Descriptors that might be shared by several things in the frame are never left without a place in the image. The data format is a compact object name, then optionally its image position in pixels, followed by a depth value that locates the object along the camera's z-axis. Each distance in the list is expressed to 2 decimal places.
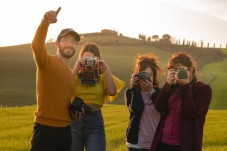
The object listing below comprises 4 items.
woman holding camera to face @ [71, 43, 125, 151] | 5.32
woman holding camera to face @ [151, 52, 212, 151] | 4.80
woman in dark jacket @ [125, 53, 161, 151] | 5.30
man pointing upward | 4.59
